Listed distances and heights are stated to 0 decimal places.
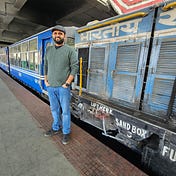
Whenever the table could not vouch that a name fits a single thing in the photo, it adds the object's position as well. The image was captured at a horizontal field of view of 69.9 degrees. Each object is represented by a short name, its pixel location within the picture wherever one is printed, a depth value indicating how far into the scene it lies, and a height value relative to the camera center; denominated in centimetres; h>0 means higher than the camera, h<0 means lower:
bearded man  199 -14
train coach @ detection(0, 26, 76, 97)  419 +12
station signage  287 +153
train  168 -26
